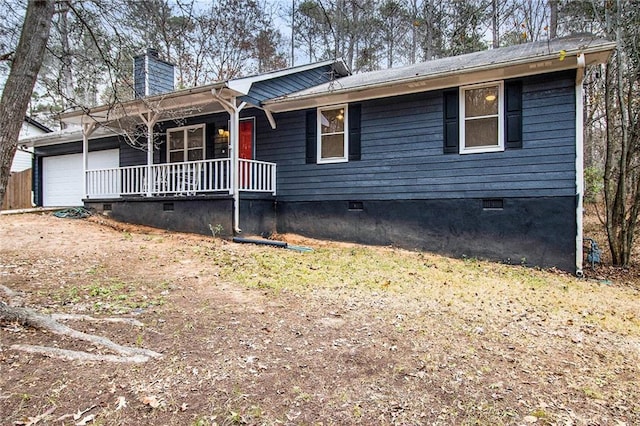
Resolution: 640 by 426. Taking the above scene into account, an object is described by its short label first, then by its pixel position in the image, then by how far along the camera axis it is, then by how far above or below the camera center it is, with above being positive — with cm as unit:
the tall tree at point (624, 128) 818 +162
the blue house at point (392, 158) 734 +106
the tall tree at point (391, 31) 828 +663
